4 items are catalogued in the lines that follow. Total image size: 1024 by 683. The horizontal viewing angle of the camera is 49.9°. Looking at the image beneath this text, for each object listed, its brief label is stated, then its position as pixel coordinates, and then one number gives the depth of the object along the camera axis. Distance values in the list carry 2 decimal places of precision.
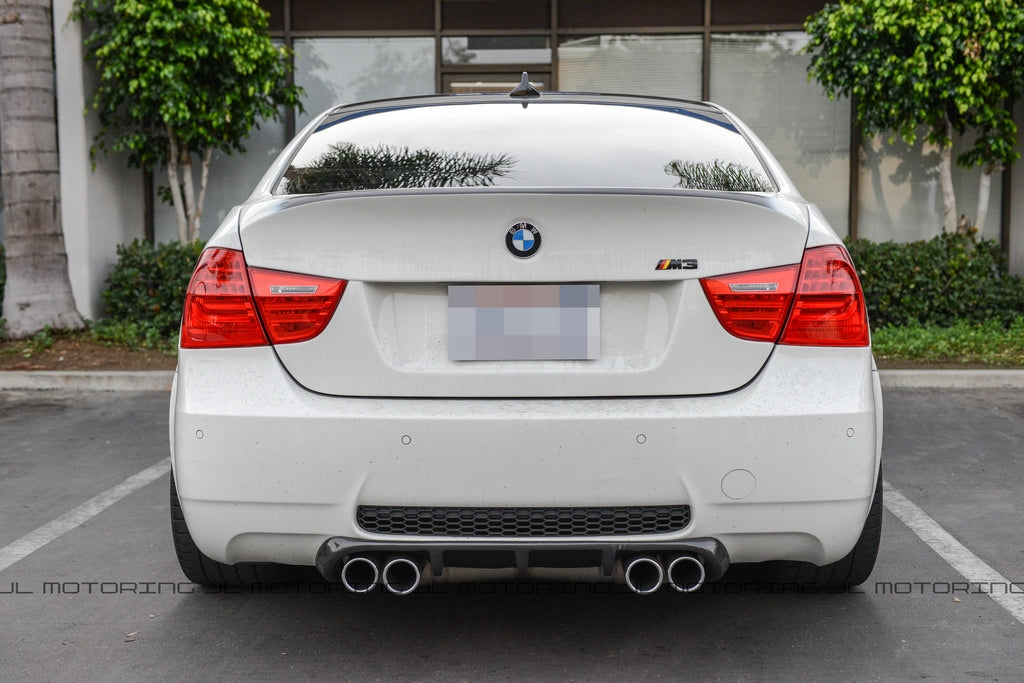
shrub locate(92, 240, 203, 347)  10.10
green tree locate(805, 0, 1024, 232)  9.45
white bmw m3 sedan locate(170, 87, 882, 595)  2.61
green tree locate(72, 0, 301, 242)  9.98
